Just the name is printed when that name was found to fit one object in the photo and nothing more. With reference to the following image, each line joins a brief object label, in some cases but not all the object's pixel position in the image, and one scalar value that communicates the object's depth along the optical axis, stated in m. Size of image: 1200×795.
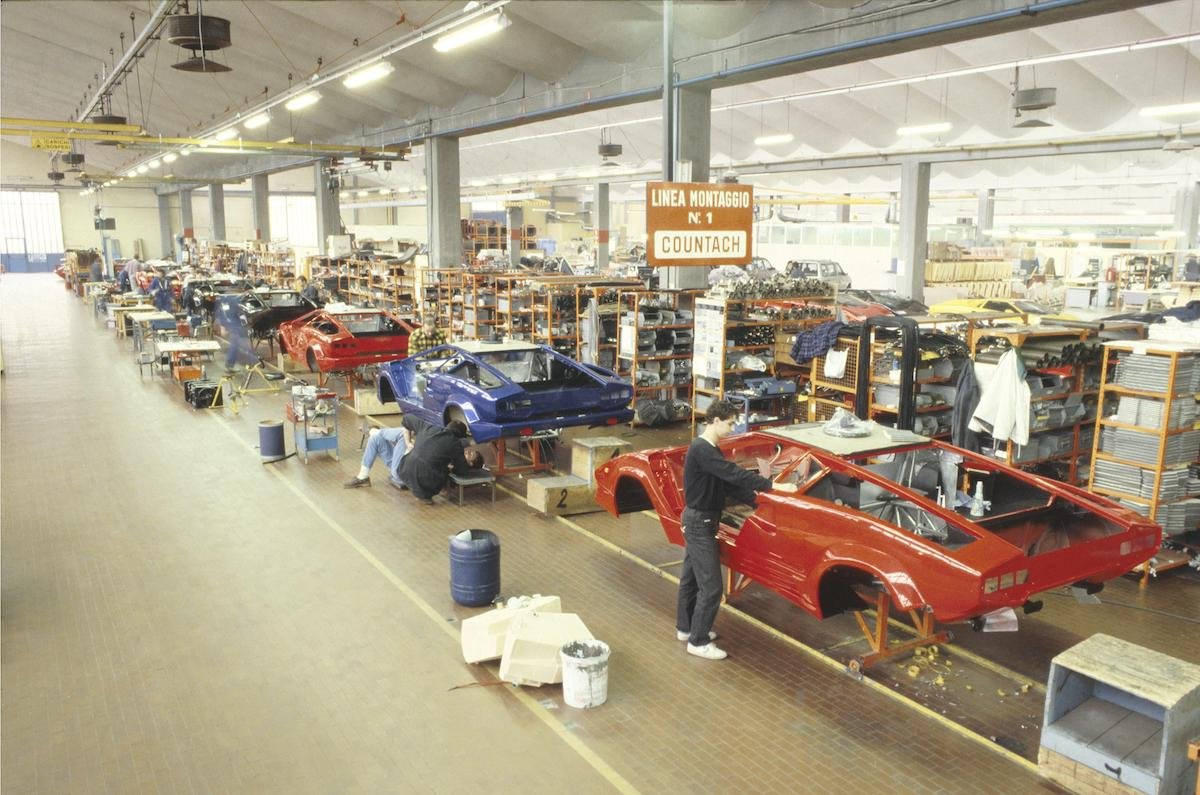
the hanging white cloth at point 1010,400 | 8.77
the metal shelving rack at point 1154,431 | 7.67
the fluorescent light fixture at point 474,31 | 10.91
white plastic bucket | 5.45
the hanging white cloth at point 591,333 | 14.34
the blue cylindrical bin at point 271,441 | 11.55
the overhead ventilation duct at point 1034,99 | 14.58
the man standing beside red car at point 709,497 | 5.89
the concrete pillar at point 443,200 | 22.61
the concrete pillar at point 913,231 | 24.67
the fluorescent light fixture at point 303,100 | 16.61
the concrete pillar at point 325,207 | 30.03
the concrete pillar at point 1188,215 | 30.62
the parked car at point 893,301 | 20.48
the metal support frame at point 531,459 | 10.57
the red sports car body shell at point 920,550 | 5.16
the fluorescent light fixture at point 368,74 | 13.74
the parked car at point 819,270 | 28.38
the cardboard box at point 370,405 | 14.13
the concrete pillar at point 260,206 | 38.53
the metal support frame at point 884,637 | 5.92
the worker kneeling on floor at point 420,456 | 9.31
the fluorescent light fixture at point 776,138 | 19.67
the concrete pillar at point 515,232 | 36.25
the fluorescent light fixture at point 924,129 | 17.31
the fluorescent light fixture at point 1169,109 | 13.36
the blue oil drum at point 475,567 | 6.84
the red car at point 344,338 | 15.58
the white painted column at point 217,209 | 45.56
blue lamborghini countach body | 10.12
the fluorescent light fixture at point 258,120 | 19.12
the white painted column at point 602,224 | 36.00
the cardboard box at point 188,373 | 17.02
